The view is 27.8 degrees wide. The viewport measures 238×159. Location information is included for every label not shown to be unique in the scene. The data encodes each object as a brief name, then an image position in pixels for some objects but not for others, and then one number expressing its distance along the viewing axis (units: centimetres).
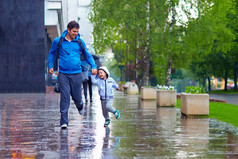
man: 982
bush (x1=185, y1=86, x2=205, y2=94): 1317
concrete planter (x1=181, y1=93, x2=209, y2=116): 1286
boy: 1059
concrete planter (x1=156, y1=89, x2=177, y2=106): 1739
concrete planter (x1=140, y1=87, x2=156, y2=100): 2350
